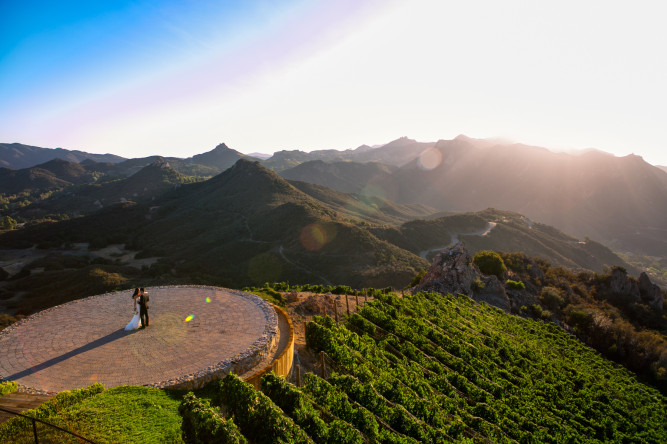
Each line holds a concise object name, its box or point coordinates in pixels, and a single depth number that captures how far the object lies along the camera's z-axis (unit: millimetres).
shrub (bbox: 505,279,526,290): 36978
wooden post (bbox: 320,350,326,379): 12110
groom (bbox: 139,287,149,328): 13203
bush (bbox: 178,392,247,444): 7043
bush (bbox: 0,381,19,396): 8742
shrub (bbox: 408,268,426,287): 38034
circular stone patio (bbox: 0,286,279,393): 9891
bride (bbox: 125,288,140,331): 13184
